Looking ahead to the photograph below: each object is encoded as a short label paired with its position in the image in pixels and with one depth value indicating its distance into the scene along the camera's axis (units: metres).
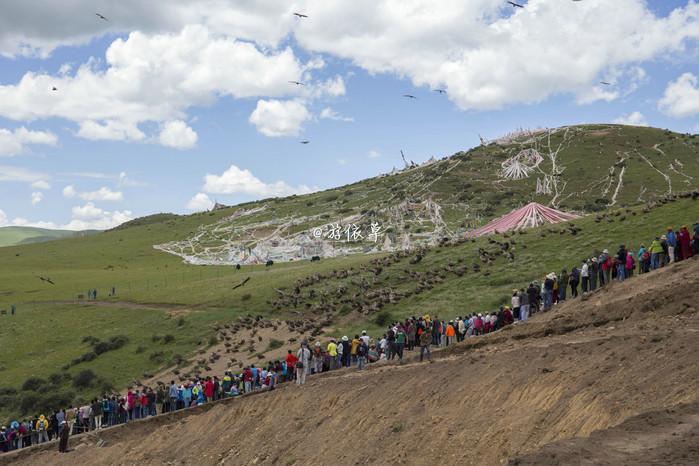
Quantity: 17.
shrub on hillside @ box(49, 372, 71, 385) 45.87
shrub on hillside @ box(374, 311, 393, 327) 44.81
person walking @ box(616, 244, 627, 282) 29.38
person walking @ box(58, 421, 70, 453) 29.86
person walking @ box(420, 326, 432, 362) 27.38
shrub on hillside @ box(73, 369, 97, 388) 44.16
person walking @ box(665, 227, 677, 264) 28.89
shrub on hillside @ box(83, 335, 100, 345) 52.80
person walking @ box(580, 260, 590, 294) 30.16
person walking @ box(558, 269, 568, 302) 30.45
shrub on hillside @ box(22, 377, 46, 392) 44.69
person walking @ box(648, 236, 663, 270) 29.58
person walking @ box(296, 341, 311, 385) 28.88
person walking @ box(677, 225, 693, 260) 28.62
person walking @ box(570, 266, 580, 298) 29.78
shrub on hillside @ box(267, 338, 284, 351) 45.12
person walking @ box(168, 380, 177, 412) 31.81
